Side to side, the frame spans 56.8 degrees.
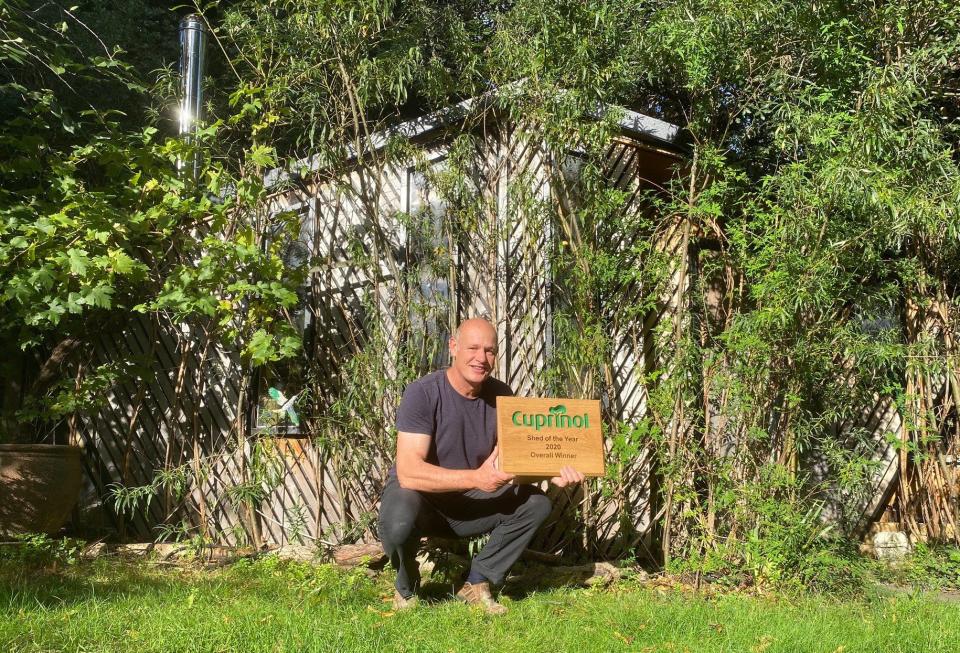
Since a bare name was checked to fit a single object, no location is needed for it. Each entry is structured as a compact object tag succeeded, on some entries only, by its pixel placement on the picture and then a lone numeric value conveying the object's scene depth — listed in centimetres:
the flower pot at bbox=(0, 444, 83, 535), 566
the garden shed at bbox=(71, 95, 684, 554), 518
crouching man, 392
